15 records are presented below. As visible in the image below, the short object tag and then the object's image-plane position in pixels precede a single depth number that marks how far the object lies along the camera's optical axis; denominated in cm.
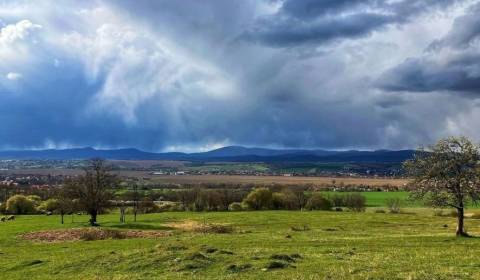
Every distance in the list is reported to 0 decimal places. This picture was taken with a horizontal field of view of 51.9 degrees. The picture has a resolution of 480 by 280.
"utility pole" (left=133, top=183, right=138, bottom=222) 8559
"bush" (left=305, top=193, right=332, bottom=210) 12500
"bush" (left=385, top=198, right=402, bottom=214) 11742
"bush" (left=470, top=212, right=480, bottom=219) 9611
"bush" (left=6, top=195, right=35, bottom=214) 11138
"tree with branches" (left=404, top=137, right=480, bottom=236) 4766
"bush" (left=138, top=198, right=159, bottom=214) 11330
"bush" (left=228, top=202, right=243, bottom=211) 12119
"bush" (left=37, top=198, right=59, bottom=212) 11041
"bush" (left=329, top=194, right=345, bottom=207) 13694
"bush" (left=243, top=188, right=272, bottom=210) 12375
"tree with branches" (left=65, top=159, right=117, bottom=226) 7900
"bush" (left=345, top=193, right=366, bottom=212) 12824
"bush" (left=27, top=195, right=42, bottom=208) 11651
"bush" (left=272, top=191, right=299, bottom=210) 12694
